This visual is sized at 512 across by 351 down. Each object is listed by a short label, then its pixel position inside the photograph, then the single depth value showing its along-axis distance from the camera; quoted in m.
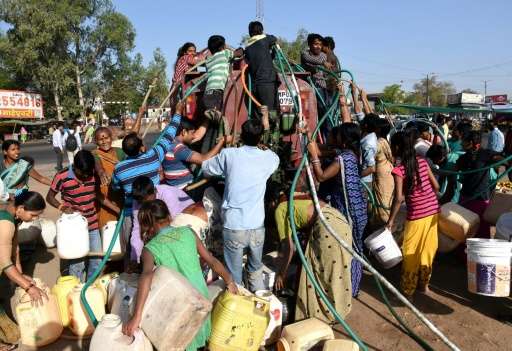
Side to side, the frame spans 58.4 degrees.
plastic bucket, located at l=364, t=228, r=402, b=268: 4.61
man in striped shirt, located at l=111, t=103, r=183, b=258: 4.39
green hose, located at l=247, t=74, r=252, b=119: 5.30
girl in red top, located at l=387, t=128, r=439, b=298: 4.55
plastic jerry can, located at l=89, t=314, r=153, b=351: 3.07
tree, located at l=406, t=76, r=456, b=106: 79.51
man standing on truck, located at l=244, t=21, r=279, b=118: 5.21
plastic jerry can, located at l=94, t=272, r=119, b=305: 4.42
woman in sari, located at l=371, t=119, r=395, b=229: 5.64
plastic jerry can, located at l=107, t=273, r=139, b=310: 4.02
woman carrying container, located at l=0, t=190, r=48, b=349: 3.71
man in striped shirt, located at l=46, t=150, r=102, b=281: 4.70
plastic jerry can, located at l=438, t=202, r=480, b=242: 4.99
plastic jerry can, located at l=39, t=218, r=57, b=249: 6.54
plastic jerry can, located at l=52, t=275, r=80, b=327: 4.27
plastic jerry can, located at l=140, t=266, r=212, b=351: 3.04
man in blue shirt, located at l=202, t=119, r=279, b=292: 3.89
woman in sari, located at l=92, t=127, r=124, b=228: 4.98
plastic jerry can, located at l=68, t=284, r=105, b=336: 4.19
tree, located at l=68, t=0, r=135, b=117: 41.50
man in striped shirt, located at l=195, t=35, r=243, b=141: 5.33
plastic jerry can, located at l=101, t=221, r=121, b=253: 4.89
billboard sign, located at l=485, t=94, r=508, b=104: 54.33
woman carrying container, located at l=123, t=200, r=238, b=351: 3.05
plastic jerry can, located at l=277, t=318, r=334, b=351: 3.63
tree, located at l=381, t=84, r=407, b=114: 62.81
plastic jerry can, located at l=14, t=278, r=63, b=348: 3.93
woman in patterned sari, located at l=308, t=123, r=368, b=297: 4.46
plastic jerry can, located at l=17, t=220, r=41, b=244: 6.10
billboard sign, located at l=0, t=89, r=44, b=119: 37.03
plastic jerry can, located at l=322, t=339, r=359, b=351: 3.45
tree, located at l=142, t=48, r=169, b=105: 41.25
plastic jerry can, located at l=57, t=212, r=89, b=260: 4.62
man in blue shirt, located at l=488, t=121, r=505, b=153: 10.26
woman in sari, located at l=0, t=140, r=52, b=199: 5.51
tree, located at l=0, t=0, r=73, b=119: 37.72
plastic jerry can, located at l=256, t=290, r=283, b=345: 3.96
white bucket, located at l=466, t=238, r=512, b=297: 3.84
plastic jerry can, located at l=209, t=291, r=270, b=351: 3.45
